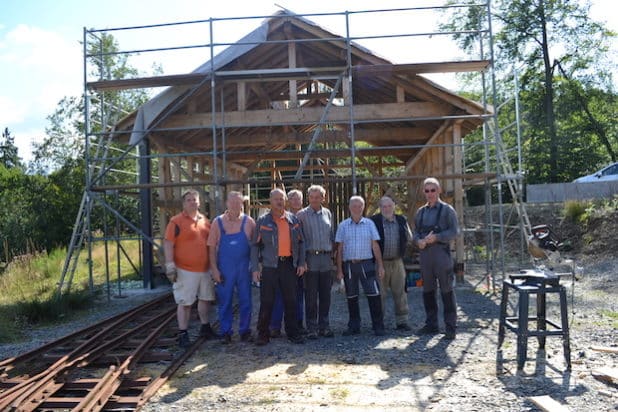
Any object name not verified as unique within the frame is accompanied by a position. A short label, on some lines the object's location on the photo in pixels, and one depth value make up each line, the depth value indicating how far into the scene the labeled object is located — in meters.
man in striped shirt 6.04
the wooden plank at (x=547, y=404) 3.83
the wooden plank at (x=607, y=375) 4.45
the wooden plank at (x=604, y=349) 5.36
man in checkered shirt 6.14
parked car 19.98
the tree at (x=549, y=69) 25.47
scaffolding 9.41
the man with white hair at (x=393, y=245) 6.32
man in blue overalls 5.90
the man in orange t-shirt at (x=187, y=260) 5.88
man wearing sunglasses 6.00
